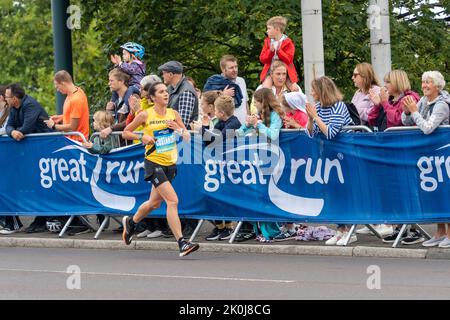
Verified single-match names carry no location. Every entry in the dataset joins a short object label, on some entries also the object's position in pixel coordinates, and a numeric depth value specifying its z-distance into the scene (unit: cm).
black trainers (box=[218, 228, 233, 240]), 1647
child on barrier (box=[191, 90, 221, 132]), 1656
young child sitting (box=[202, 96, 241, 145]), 1611
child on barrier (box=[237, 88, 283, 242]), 1570
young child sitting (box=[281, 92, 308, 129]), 1609
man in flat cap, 1683
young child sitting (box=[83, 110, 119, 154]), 1741
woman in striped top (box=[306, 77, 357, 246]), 1533
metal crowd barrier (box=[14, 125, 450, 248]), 1495
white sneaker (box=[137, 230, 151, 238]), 1717
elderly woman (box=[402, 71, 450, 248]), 1460
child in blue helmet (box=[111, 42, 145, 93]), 1792
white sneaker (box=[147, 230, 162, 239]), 1708
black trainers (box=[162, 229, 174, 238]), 1706
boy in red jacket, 1730
